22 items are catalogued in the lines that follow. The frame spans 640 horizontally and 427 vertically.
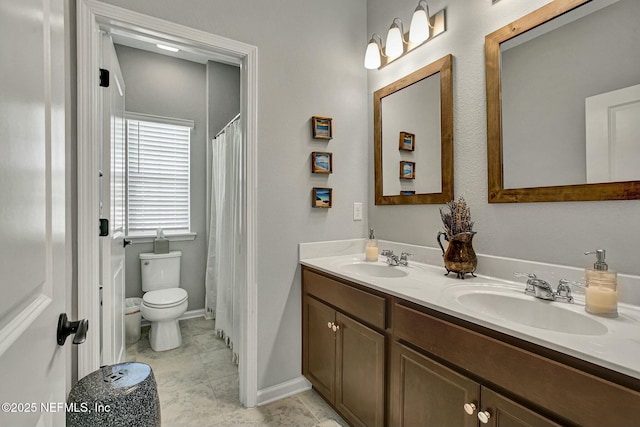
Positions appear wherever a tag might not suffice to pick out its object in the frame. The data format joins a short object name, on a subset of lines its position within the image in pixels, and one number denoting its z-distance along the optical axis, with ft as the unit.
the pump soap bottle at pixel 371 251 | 6.43
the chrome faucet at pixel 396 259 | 5.96
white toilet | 7.94
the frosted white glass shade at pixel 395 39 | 6.21
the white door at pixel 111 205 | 5.09
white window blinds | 9.89
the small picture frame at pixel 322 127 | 6.62
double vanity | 2.40
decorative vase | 4.78
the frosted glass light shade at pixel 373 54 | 6.68
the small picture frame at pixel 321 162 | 6.62
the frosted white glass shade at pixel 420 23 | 5.66
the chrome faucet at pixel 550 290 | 3.71
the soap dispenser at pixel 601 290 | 3.19
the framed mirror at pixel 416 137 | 5.58
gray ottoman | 3.61
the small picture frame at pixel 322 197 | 6.68
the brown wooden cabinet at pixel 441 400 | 2.85
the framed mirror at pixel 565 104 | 3.60
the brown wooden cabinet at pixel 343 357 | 4.48
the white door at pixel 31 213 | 1.35
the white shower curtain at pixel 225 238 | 7.68
